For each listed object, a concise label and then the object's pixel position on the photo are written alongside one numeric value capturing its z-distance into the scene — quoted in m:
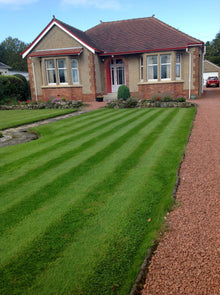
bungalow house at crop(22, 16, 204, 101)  22.05
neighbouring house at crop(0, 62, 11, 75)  49.71
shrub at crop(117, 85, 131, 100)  19.92
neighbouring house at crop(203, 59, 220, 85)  56.87
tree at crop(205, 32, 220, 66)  69.41
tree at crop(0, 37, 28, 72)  77.31
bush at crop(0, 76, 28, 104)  23.08
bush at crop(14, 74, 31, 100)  26.25
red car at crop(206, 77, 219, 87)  41.94
